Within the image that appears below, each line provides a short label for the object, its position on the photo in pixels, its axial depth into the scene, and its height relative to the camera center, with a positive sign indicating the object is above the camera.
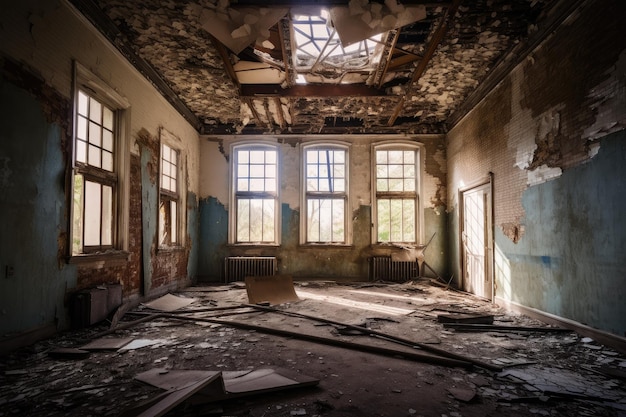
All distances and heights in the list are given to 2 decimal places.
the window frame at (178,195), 6.75 +0.63
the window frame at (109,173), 3.95 +0.71
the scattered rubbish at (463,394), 2.26 -1.06
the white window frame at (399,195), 8.38 +0.86
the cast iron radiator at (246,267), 8.20 -0.88
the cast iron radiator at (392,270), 8.18 -0.95
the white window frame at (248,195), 8.41 +0.77
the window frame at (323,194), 8.41 +0.79
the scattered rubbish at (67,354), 3.02 -1.05
